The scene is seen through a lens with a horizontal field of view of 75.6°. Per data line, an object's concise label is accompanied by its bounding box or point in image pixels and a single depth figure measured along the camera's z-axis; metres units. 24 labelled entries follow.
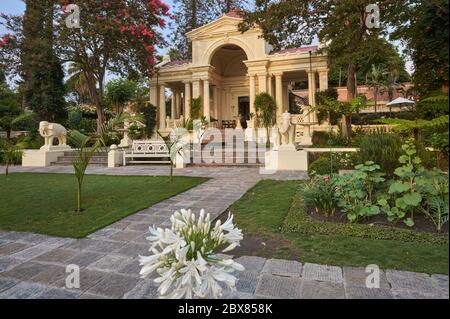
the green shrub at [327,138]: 10.44
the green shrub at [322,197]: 4.18
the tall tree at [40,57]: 13.63
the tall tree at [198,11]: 23.83
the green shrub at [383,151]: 4.54
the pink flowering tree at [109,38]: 13.43
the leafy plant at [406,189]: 3.38
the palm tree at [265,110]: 15.23
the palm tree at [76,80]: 22.20
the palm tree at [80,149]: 4.70
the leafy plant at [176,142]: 8.23
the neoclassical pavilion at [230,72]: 16.23
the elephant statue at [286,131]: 9.12
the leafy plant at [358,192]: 3.87
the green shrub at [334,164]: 7.09
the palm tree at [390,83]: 29.77
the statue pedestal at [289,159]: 9.21
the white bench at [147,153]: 11.70
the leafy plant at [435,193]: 3.45
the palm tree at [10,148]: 9.66
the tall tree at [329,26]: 9.69
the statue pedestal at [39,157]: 12.04
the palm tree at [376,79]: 29.41
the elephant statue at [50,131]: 12.29
